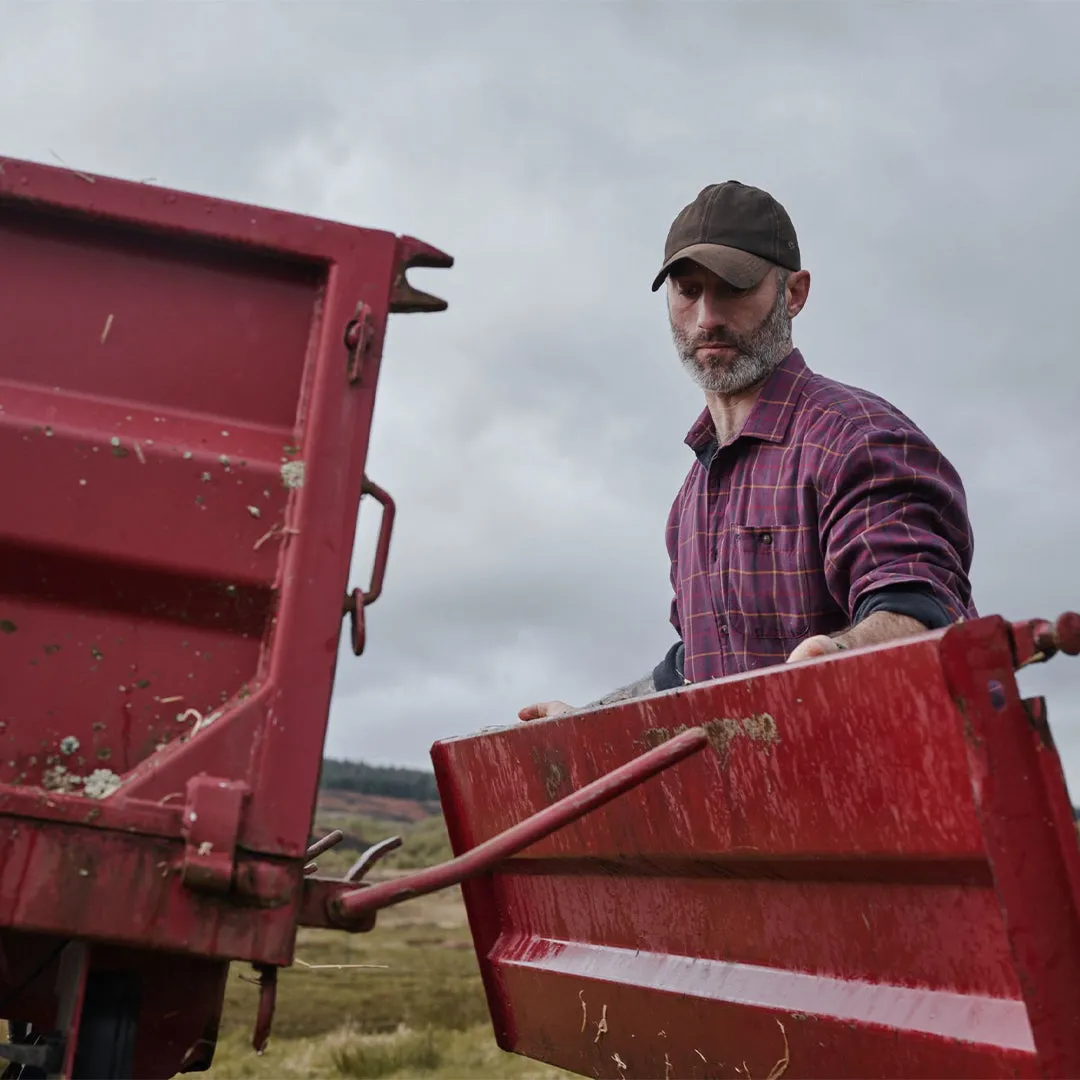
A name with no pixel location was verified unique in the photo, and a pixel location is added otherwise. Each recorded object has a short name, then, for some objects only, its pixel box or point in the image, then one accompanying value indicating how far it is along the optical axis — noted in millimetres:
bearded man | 3154
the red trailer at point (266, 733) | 2076
